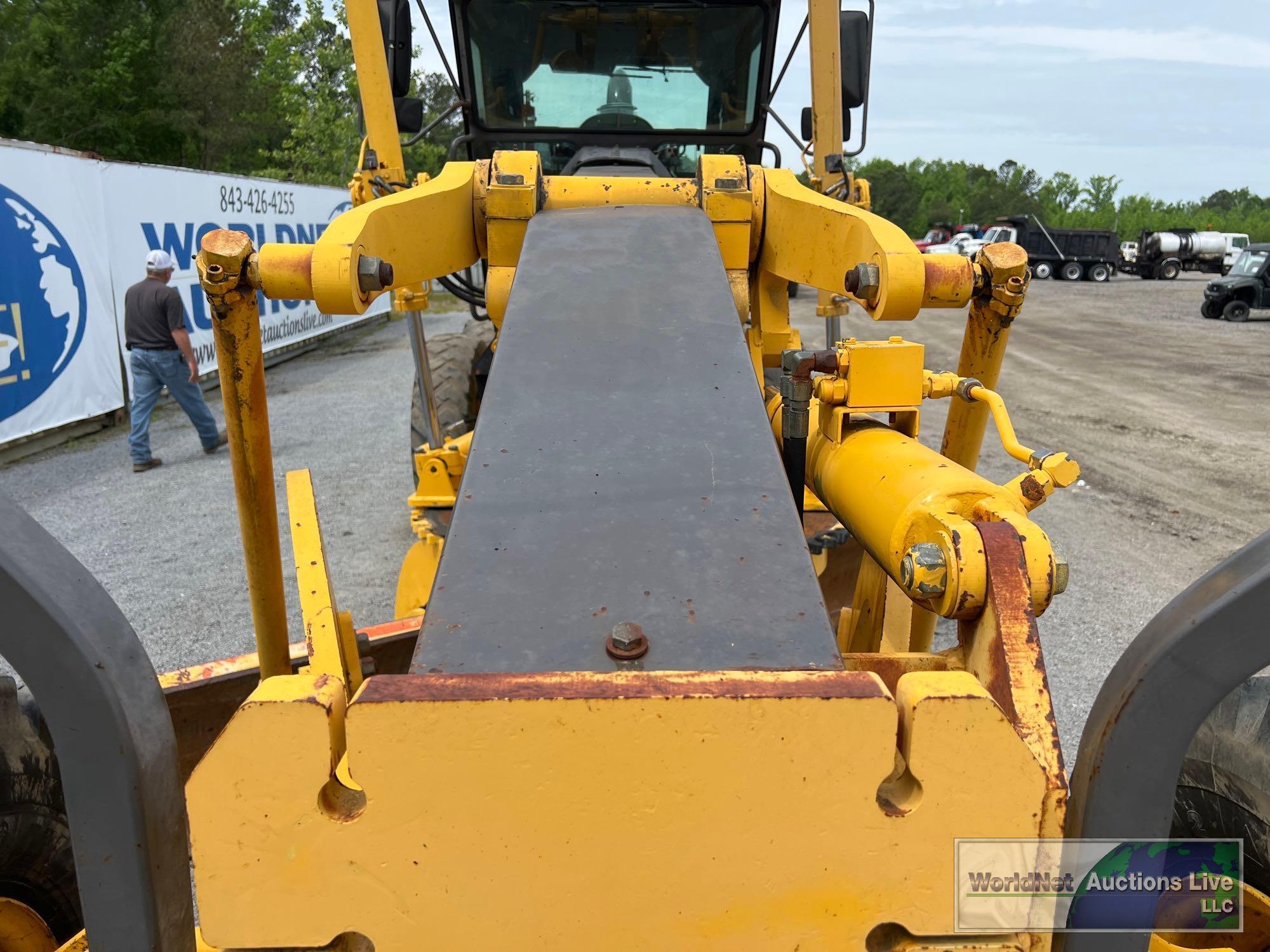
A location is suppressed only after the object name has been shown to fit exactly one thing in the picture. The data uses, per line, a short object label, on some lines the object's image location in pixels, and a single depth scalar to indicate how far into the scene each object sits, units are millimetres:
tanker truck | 33188
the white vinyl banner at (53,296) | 7531
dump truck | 31922
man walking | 7562
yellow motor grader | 1051
